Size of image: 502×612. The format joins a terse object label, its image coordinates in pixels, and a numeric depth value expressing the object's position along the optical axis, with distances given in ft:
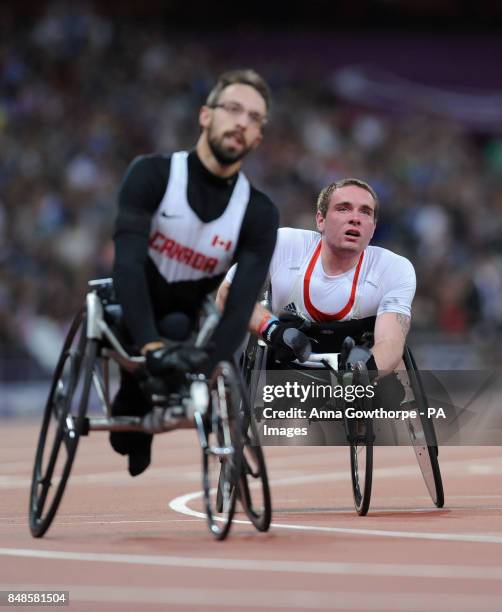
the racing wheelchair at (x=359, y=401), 58.44
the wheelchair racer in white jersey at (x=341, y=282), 60.18
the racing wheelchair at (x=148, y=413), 48.01
